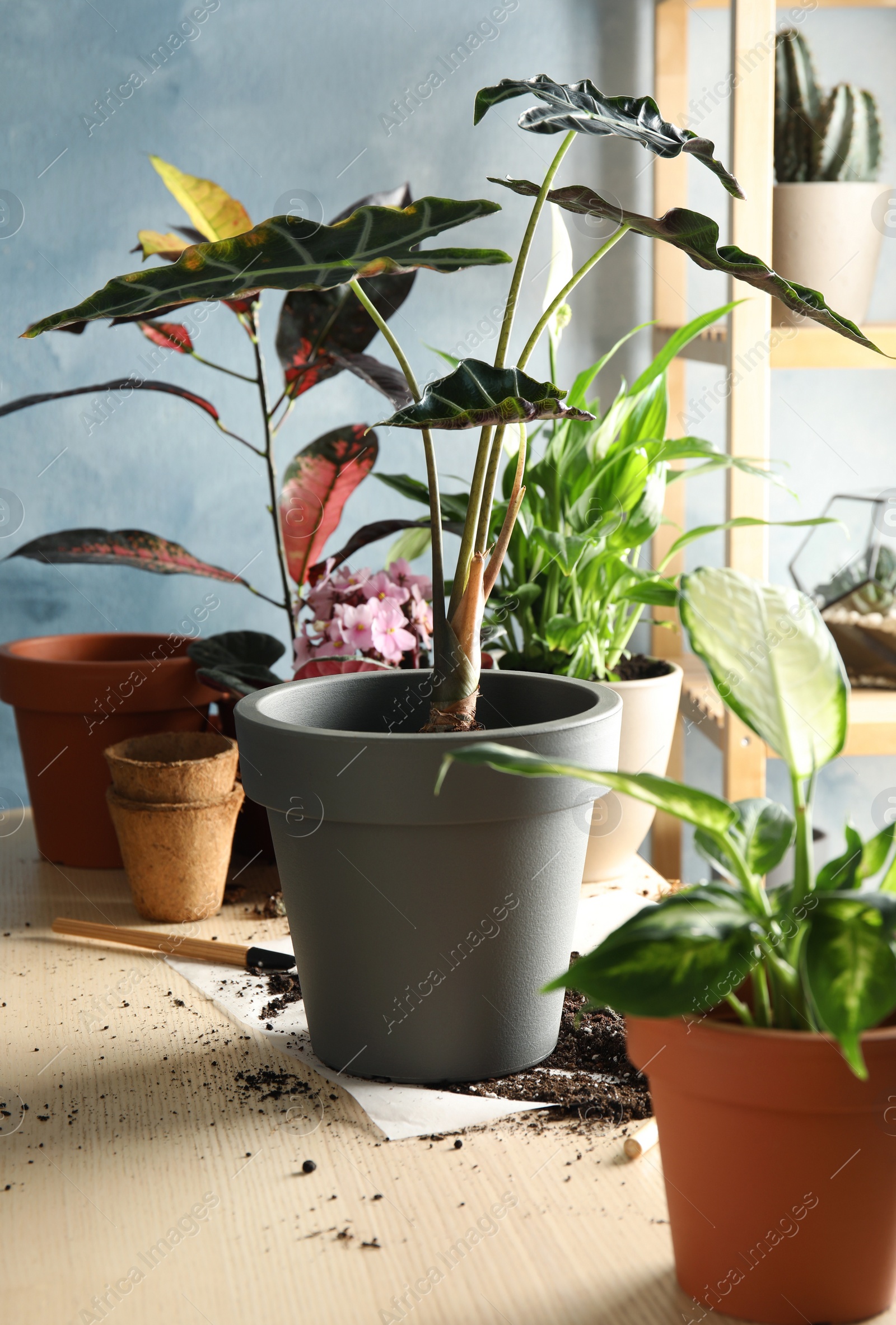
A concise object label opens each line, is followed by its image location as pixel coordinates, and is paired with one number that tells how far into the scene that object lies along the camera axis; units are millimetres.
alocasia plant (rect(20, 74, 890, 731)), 518
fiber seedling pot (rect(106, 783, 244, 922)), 895
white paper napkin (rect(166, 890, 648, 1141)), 599
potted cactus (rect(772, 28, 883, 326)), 1264
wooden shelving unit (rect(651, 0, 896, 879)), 1135
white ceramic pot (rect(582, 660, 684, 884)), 978
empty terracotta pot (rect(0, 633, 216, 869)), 988
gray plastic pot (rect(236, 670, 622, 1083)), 580
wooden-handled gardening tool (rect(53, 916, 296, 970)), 805
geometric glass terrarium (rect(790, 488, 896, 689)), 1298
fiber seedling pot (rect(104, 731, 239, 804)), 887
